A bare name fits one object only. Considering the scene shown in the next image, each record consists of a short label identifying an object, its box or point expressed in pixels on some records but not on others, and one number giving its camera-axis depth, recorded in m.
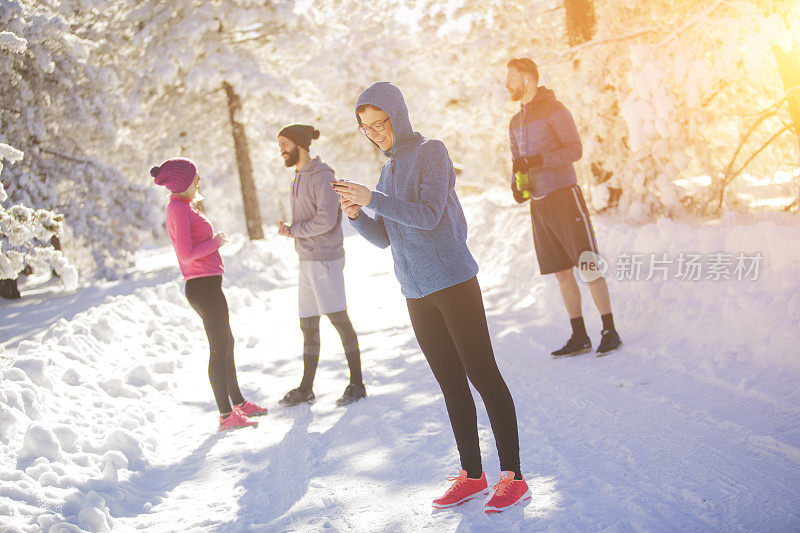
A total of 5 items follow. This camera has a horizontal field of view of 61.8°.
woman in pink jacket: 5.09
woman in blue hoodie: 3.22
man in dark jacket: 5.81
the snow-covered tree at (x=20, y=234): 6.05
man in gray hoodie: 5.43
